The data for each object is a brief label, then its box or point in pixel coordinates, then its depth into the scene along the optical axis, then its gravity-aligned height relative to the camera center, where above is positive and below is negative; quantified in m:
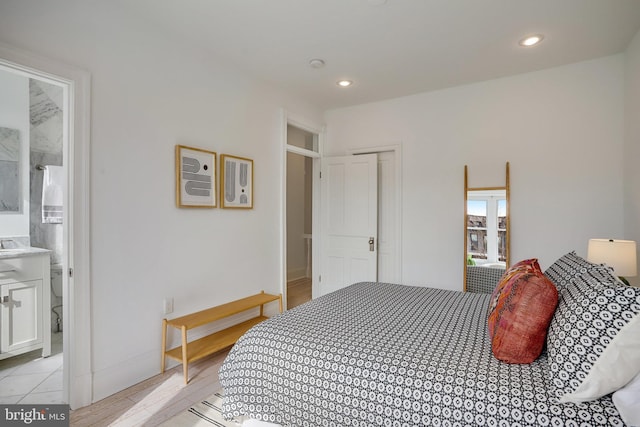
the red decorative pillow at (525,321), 1.29 -0.42
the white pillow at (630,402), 0.98 -0.56
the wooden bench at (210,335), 2.42 -1.01
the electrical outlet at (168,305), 2.55 -0.69
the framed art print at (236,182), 3.02 +0.34
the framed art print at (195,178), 2.63 +0.34
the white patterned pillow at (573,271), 1.33 -0.24
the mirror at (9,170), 2.98 +0.44
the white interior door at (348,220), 4.00 -0.03
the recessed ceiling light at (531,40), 2.51 +1.39
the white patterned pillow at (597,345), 1.00 -0.41
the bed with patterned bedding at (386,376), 1.12 -0.62
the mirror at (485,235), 3.27 -0.19
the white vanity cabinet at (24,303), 2.55 -0.69
